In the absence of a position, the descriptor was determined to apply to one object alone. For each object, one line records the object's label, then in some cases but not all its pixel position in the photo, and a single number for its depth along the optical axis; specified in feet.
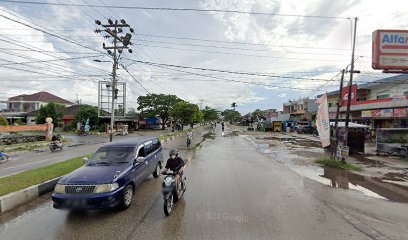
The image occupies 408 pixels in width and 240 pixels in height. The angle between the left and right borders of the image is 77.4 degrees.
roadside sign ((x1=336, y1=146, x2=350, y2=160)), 43.06
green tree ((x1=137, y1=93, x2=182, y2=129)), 198.29
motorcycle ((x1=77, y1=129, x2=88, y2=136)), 141.61
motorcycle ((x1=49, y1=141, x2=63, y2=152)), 66.17
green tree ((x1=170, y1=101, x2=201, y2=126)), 166.30
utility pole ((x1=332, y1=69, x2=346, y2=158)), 46.09
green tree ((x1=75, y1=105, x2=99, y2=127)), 166.30
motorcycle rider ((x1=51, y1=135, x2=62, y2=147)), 66.89
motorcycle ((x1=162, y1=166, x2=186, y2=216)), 19.62
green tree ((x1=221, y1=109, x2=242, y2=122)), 465.47
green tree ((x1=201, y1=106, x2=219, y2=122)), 378.92
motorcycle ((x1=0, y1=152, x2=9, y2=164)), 49.14
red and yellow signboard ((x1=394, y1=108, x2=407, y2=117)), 72.15
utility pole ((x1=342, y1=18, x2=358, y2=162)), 44.69
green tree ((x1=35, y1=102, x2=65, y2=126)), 169.00
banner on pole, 44.75
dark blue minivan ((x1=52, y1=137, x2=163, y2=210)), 18.43
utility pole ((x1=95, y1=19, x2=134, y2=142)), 63.16
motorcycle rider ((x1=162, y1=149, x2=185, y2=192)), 22.74
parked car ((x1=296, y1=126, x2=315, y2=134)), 138.18
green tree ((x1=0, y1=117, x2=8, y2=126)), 115.97
